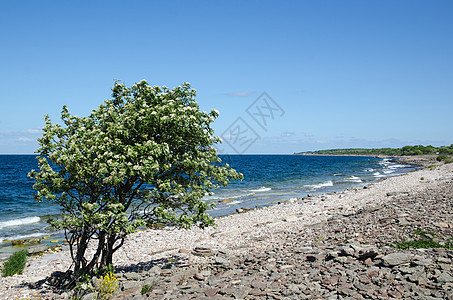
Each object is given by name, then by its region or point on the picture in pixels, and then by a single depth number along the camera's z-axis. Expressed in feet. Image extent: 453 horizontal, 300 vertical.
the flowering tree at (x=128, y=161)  35.76
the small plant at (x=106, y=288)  35.01
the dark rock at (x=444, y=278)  28.27
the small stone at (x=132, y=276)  42.09
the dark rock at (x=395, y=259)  32.46
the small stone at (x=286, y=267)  37.98
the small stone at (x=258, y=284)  32.80
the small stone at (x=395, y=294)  27.20
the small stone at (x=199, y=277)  38.78
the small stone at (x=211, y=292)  32.29
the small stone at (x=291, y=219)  78.77
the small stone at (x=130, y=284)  38.21
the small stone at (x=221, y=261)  44.33
